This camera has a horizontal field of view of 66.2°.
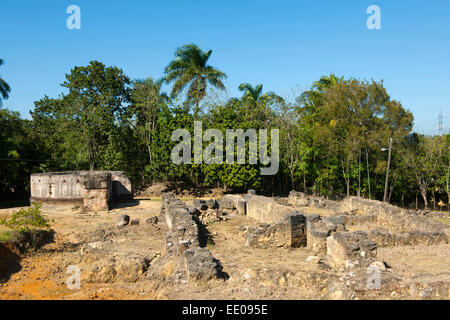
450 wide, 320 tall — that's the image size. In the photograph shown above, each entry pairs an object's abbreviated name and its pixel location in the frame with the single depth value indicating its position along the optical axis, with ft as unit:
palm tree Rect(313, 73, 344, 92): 109.13
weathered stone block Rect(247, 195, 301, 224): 50.67
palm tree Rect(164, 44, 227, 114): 106.32
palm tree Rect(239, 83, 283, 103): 122.62
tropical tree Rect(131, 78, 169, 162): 106.52
